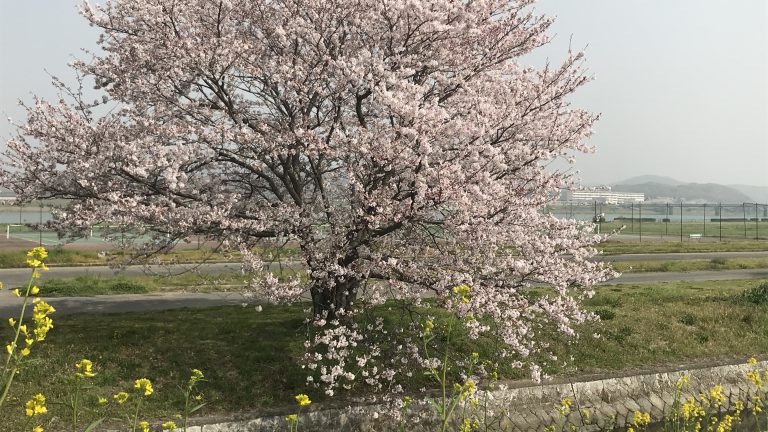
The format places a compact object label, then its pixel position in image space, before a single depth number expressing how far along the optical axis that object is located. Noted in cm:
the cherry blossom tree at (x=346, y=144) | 1034
